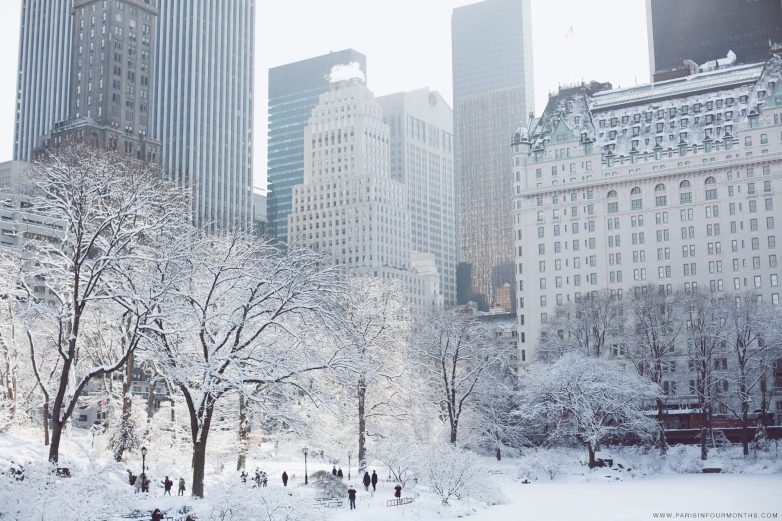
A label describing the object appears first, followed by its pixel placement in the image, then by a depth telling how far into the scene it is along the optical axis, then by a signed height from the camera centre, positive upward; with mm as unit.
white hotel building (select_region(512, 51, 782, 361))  138375 +28715
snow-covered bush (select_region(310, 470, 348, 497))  53938 -5857
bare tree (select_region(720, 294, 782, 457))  91938 +4124
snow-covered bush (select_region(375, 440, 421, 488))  59500 -4823
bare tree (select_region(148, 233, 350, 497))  43969 +2820
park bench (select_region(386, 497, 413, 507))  53062 -6680
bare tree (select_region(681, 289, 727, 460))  91125 +3868
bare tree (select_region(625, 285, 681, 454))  96000 +4662
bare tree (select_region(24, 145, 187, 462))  39531 +6020
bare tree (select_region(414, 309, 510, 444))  85312 +2092
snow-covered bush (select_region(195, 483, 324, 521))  38469 -4973
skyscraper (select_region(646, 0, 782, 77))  191625 +71770
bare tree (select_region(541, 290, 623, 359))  106812 +6392
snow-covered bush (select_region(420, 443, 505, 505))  56250 -5595
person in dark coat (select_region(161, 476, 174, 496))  48188 -5016
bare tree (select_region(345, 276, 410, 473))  73125 +3518
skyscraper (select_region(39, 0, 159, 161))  175250 +48080
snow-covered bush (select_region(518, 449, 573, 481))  78750 -7095
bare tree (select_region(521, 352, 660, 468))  84312 -1627
